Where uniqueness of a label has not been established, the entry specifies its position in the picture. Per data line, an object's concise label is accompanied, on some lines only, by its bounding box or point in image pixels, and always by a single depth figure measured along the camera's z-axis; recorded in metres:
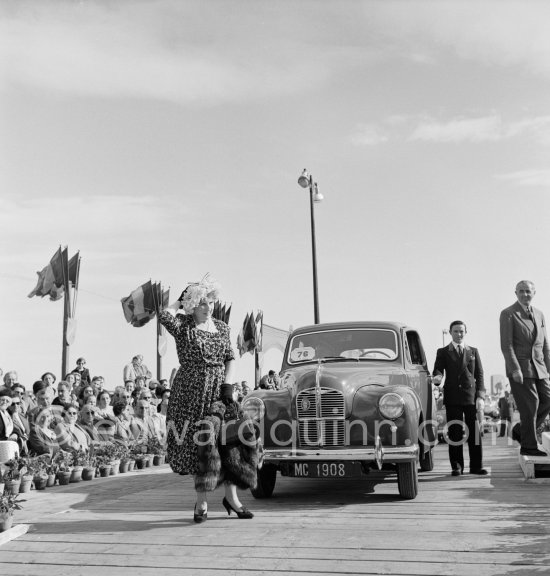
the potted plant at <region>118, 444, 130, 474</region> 10.75
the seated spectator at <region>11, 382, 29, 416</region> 11.43
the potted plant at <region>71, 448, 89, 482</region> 9.57
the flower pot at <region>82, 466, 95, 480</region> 9.77
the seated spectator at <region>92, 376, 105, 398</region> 13.50
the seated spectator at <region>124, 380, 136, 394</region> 15.83
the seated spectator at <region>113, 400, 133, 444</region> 12.35
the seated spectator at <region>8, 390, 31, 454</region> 9.79
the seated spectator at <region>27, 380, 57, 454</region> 10.18
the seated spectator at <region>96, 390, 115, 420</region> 12.29
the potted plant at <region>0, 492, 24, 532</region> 5.52
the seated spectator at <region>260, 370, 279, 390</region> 11.53
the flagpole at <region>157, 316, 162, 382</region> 27.52
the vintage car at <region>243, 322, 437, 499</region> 6.96
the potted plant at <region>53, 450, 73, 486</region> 9.23
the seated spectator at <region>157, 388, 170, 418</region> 15.19
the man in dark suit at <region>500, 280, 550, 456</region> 8.27
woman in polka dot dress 6.09
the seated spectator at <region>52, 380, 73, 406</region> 11.55
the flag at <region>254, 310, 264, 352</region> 33.12
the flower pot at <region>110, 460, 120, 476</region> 10.39
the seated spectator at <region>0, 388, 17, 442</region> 9.43
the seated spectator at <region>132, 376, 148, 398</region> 14.77
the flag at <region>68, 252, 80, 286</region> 23.39
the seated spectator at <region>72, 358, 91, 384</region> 15.79
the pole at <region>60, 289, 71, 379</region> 20.09
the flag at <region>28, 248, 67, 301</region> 23.20
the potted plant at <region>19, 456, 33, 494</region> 8.38
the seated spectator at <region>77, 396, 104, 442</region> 11.78
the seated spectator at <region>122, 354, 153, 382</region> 17.55
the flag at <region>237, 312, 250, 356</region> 32.72
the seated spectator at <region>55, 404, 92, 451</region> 10.59
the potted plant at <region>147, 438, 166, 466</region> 12.08
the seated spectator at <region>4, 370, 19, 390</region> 12.65
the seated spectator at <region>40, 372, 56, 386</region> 11.72
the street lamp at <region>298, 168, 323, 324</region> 22.02
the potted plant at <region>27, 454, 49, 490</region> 8.76
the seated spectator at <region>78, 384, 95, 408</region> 12.70
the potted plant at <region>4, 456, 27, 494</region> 7.09
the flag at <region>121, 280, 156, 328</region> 27.53
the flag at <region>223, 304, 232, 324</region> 34.59
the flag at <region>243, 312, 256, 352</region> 33.03
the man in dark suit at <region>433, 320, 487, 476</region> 8.98
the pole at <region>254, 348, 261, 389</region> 33.55
